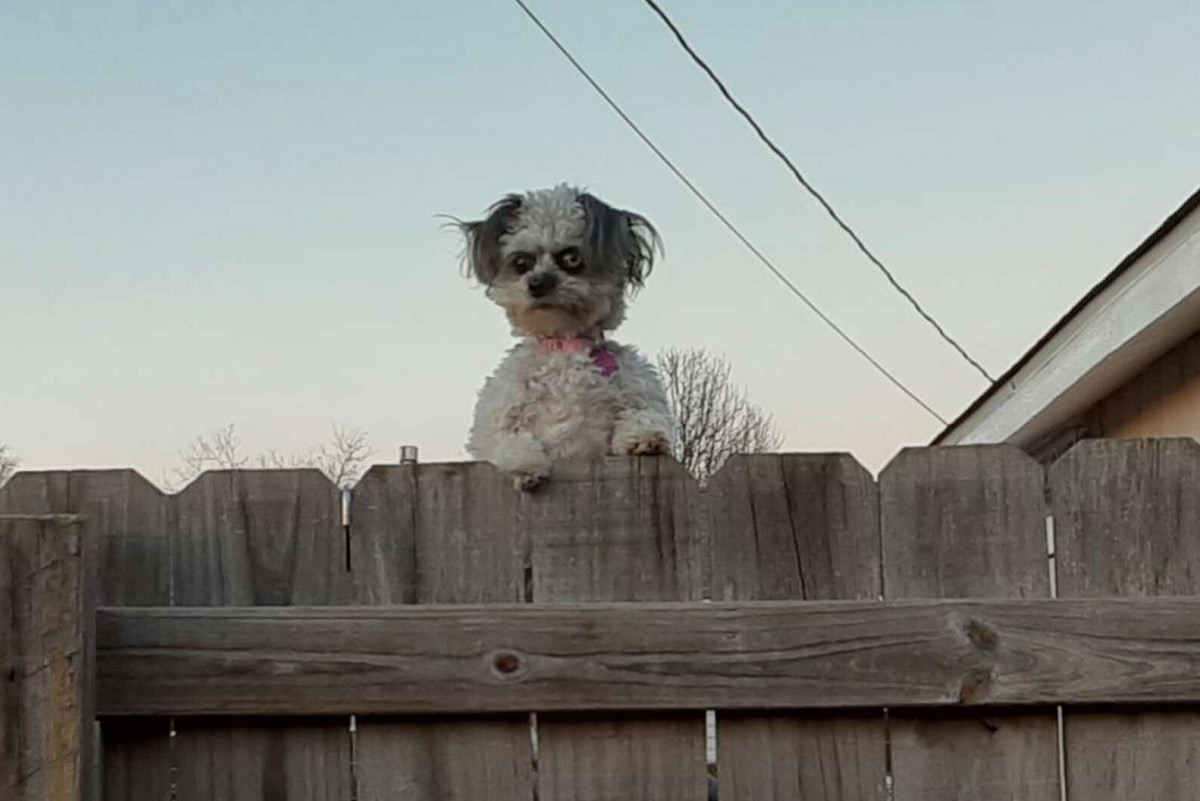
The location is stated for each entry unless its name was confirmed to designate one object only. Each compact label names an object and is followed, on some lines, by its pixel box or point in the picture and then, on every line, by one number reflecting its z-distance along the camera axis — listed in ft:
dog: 6.79
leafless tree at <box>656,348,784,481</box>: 41.88
